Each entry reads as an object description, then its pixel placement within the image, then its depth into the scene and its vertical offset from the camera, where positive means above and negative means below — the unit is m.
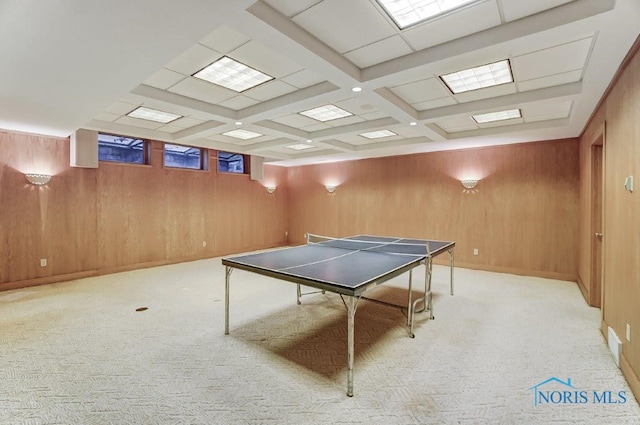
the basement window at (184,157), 6.81 +1.29
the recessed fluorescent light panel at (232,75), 3.01 +1.47
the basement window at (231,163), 7.86 +1.30
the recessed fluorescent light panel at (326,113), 4.28 +1.46
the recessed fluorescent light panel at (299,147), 6.67 +1.46
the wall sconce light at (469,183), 6.18 +0.52
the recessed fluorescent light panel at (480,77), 3.03 +1.42
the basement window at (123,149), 5.88 +1.28
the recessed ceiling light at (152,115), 4.36 +1.48
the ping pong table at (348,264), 2.29 -0.55
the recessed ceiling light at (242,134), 5.67 +1.51
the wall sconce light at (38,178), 4.86 +0.56
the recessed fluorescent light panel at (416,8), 2.06 +1.42
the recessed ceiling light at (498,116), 4.36 +1.40
